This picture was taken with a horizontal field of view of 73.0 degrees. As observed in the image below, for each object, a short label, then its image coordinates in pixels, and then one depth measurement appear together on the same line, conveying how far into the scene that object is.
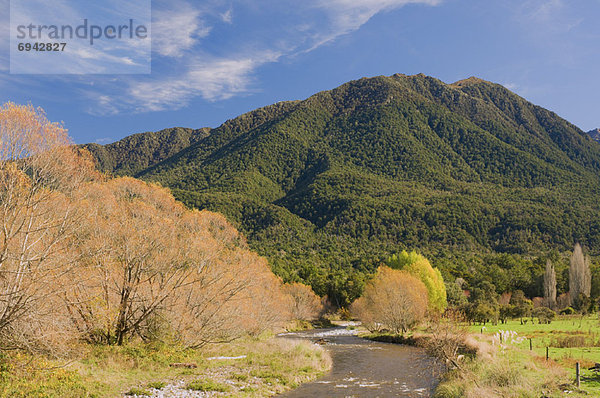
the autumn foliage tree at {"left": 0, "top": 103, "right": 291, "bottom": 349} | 18.95
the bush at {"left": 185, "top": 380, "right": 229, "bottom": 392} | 25.19
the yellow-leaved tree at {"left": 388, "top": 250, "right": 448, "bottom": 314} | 77.60
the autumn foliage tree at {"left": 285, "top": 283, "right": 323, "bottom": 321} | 95.94
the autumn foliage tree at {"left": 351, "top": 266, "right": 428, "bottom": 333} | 64.56
